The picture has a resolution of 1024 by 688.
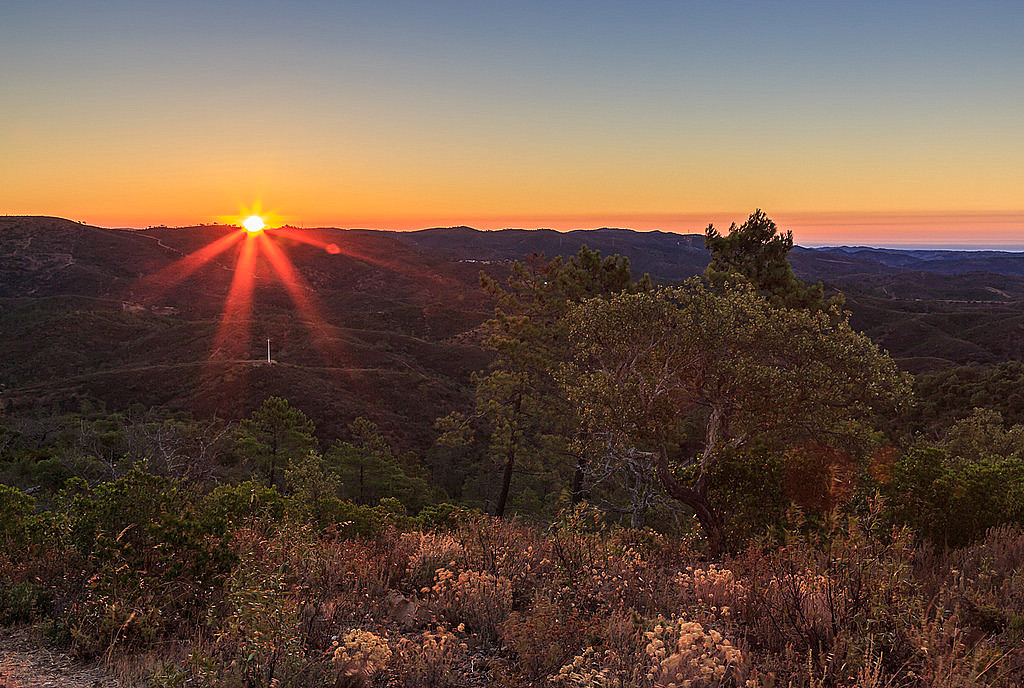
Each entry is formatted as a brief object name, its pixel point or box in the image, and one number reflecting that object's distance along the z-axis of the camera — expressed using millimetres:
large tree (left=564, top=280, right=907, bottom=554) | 11562
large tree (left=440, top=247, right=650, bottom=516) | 21766
